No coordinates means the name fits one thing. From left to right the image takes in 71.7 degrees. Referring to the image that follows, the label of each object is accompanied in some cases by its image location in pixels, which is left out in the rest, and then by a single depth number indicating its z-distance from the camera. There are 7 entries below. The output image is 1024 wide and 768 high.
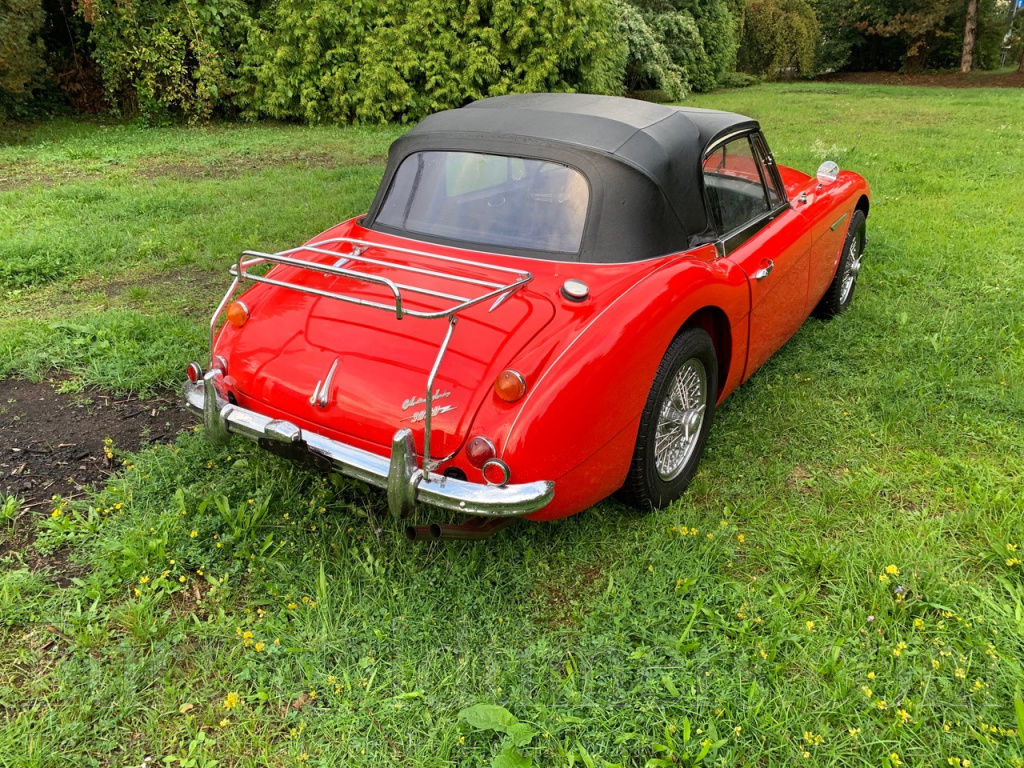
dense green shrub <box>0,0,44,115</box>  8.76
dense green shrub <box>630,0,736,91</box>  17.05
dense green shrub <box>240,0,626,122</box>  10.96
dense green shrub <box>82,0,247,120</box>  10.62
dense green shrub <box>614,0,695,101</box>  14.93
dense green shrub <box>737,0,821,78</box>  22.50
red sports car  2.25
